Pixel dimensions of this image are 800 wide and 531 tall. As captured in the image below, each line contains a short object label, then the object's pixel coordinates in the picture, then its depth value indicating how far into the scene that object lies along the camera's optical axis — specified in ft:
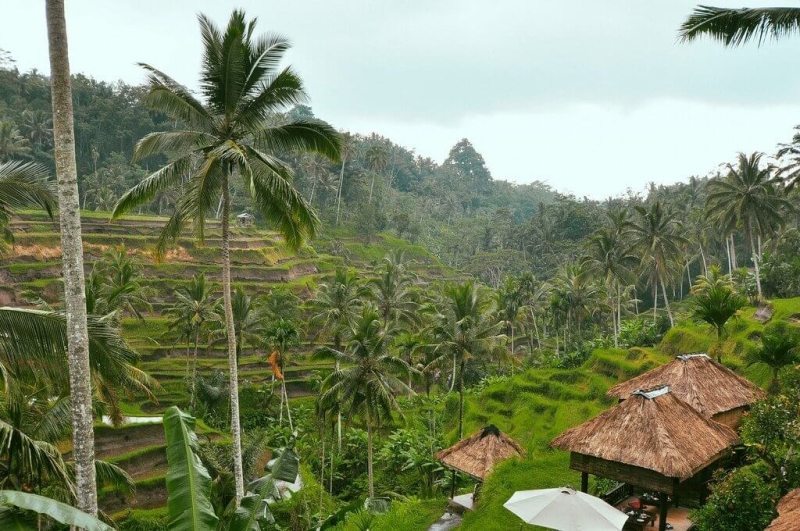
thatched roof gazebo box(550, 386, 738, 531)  41.96
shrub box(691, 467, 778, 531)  36.76
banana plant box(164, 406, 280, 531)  20.39
